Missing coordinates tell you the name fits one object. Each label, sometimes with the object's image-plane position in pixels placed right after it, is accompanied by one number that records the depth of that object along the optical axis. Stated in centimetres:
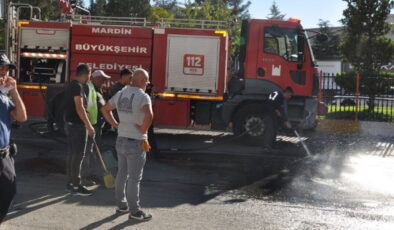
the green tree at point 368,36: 1723
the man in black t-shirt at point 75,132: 617
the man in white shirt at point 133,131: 515
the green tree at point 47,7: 2200
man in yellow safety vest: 652
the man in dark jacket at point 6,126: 394
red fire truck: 1097
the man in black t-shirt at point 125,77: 713
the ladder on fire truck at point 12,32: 1147
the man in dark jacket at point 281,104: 1021
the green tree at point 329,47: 4928
